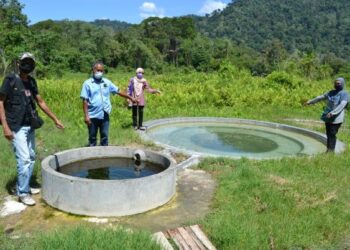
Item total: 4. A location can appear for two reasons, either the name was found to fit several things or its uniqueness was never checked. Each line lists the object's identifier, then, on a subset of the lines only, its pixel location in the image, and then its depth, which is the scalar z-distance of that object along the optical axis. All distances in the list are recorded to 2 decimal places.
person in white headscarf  9.44
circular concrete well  5.19
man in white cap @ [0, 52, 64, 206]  5.14
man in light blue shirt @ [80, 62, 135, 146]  6.81
